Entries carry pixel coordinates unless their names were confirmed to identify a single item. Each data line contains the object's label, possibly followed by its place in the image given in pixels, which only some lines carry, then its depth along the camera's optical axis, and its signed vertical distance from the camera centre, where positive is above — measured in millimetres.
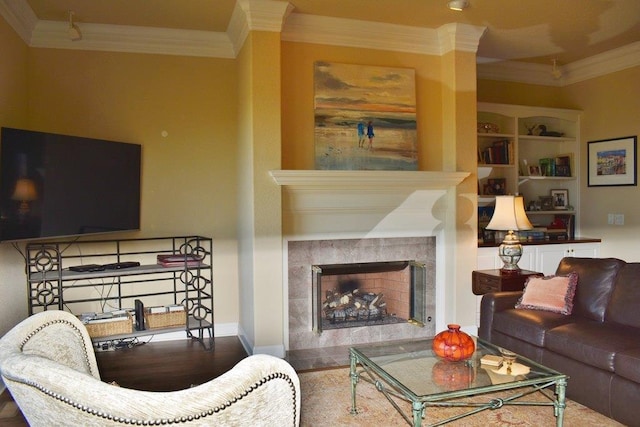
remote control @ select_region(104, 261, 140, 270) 3977 -438
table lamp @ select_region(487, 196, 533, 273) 4297 -163
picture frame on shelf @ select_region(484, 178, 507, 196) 5488 +192
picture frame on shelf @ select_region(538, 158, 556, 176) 5754 +420
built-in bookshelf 5465 +468
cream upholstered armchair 1119 -427
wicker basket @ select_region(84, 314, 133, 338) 3873 -903
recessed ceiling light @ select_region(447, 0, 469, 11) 3844 +1525
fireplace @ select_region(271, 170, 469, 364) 4242 -207
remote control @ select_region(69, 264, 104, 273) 3897 -445
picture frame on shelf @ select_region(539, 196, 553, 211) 5750 +12
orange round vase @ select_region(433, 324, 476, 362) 2672 -736
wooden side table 4199 -633
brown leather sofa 2740 -795
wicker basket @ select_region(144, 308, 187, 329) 4141 -901
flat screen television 3309 +185
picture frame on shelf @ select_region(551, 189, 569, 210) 5883 +80
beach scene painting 4352 +774
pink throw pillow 3527 -632
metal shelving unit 4152 -619
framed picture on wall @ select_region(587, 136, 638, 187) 5207 +437
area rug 2850 -1210
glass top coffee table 2328 -840
